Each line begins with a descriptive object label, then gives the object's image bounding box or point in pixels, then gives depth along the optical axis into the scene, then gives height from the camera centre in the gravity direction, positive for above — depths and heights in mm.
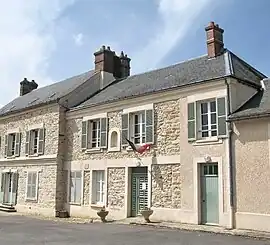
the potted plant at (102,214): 15391 -1115
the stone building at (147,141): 13078 +1753
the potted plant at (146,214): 13977 -998
